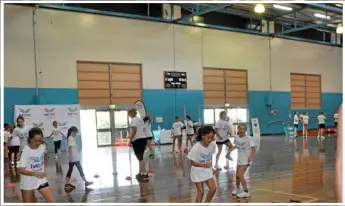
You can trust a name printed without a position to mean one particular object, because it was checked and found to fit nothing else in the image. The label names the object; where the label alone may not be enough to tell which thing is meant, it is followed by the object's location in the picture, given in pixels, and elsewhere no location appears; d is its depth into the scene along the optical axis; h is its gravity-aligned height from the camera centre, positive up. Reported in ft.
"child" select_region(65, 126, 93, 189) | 29.53 -3.90
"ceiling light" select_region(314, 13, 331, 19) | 90.11 +18.55
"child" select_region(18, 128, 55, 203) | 18.02 -3.04
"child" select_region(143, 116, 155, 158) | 43.99 -3.63
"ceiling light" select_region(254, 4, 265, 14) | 56.39 +12.79
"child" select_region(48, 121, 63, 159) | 58.35 -5.00
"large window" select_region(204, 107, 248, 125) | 84.89 -3.69
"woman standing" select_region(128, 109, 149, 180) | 34.66 -3.25
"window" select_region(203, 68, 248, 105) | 85.35 +2.74
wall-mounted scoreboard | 78.07 +3.90
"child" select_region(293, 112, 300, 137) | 86.53 -5.33
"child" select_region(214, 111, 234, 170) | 41.31 -3.40
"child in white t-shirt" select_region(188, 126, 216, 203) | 19.90 -3.11
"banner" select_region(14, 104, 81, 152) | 61.82 -2.10
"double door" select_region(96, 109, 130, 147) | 73.15 -4.65
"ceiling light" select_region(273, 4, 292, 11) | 83.56 +19.23
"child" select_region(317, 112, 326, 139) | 77.52 -5.28
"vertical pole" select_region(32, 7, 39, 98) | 64.75 +11.79
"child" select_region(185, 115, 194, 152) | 61.62 -4.69
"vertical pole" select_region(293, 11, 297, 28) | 86.99 +17.74
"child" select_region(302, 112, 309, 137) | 83.61 -5.53
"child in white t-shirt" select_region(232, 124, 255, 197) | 24.78 -3.42
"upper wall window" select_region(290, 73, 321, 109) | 100.83 +1.43
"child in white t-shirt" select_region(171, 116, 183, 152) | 59.00 -4.71
